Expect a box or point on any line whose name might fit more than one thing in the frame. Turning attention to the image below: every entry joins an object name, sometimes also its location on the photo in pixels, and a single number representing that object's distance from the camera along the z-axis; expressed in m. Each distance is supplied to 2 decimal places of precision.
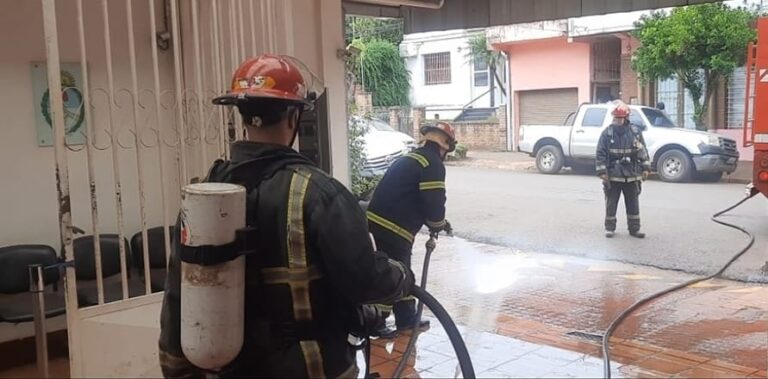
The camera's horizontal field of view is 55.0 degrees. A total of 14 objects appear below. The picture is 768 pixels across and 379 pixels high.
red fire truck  7.86
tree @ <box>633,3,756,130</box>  16.23
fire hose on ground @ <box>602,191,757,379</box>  4.76
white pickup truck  14.94
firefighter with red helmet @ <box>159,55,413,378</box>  2.15
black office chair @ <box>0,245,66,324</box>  4.49
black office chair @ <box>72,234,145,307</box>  4.66
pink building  19.30
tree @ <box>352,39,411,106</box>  23.67
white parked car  13.08
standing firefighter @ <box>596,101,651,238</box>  9.71
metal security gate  3.75
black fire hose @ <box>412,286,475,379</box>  2.68
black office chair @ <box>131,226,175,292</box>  5.01
